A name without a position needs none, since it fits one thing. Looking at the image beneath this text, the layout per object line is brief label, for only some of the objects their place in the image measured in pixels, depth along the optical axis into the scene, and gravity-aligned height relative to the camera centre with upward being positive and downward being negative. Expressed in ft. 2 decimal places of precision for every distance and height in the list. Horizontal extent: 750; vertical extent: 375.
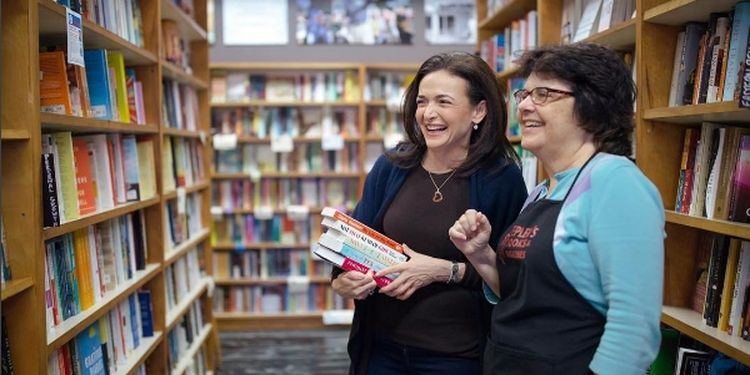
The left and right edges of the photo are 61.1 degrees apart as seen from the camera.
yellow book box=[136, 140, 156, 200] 8.53 -0.69
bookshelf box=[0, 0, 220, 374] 4.82 -0.81
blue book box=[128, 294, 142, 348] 8.13 -2.65
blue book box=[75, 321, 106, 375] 6.48 -2.46
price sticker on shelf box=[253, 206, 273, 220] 17.25 -2.62
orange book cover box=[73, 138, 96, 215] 6.42 -0.65
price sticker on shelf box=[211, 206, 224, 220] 17.20 -2.61
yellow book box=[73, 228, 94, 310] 6.47 -1.56
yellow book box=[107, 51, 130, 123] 7.54 +0.38
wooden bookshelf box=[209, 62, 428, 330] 17.31 -0.68
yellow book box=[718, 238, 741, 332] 5.41 -1.43
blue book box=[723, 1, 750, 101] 5.06 +0.56
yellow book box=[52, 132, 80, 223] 5.98 -0.57
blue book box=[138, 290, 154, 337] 8.57 -2.66
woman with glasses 3.67 -0.76
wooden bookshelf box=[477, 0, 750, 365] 5.91 -0.22
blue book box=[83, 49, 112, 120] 6.95 +0.40
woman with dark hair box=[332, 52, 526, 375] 5.53 -0.95
